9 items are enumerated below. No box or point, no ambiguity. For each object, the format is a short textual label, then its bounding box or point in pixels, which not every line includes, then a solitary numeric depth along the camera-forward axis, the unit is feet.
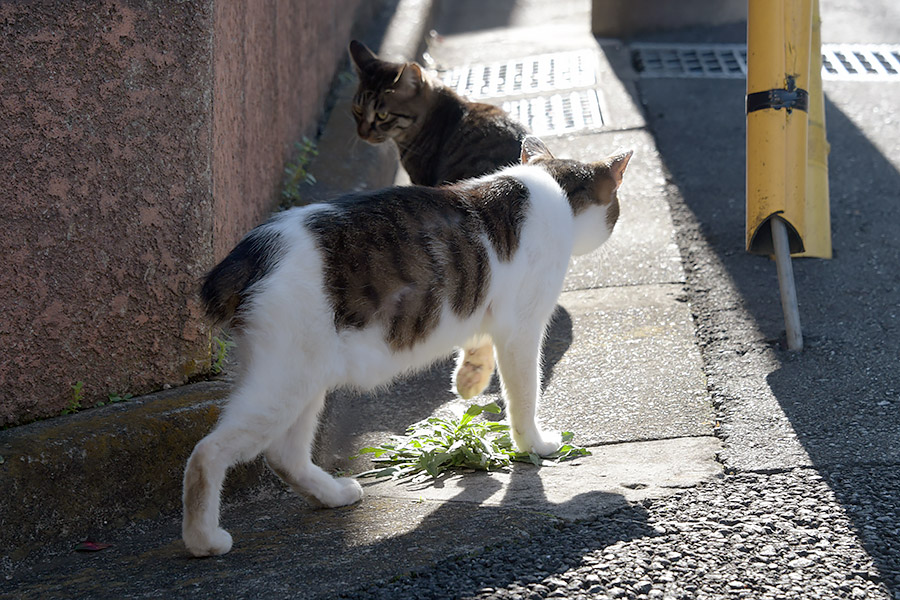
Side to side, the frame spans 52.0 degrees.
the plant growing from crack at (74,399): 9.20
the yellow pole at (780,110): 11.57
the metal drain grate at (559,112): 18.95
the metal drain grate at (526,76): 21.35
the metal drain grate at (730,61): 21.07
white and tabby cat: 7.77
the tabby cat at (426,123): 13.58
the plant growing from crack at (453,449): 9.73
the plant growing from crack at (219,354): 10.45
